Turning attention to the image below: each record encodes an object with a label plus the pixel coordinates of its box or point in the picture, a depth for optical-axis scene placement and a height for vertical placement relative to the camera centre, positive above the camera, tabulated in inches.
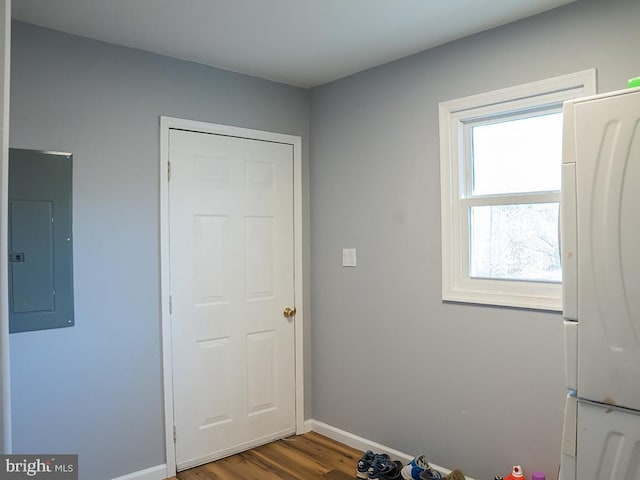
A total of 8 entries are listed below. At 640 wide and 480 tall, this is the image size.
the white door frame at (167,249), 109.3 -1.4
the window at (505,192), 90.1 +9.6
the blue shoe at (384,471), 104.9 -50.5
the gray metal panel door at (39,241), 90.5 +0.6
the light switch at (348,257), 124.7 -4.1
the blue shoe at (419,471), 99.0 -48.2
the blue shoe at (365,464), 108.3 -50.8
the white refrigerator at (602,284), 53.7 -5.2
